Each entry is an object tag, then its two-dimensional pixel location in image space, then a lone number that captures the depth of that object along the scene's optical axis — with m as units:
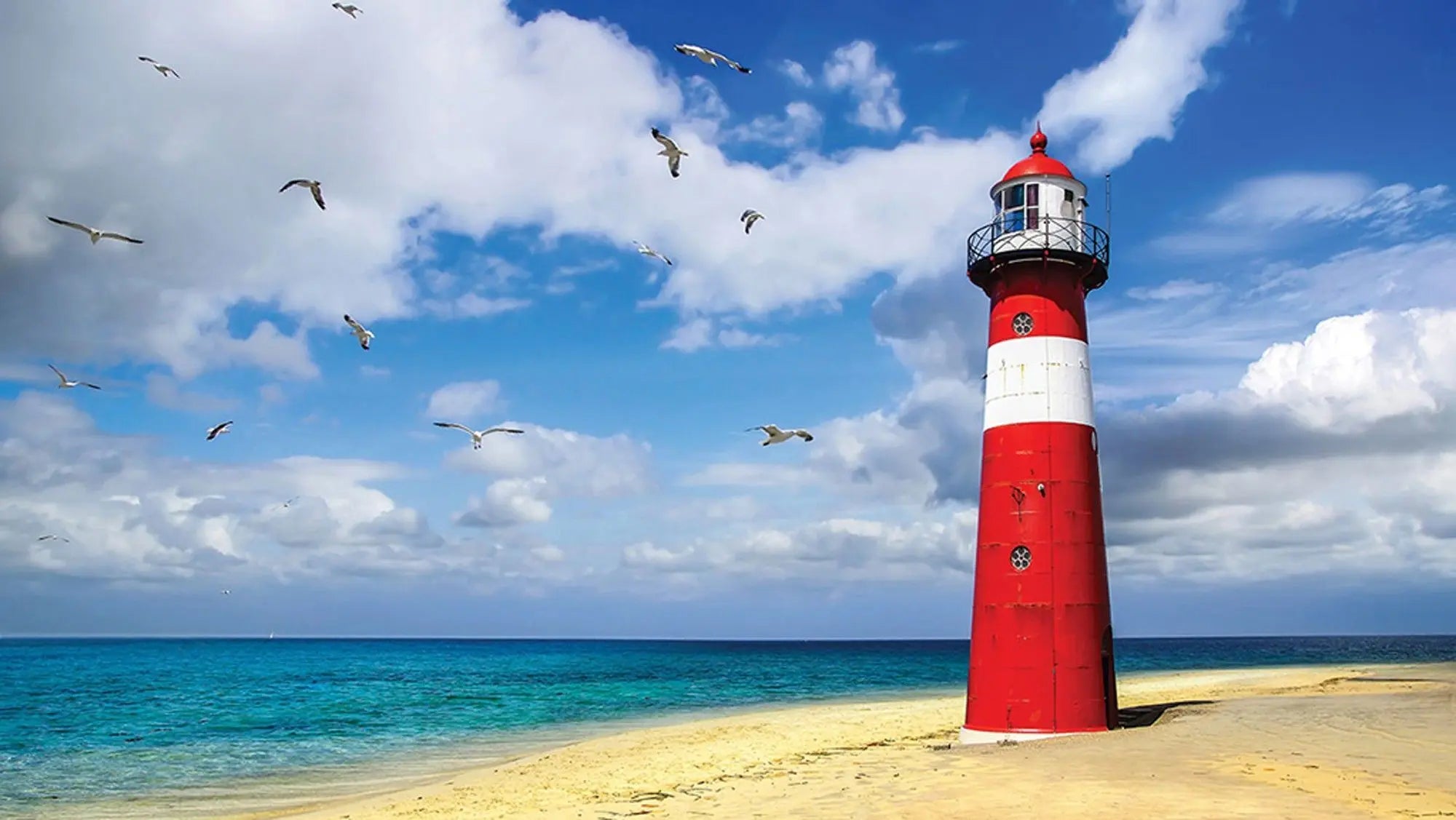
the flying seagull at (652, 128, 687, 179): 15.38
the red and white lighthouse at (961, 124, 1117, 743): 18.23
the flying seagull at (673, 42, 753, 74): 12.83
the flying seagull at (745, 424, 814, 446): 15.07
